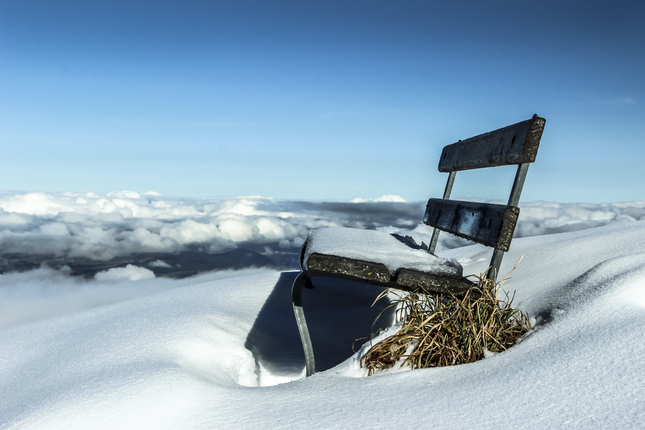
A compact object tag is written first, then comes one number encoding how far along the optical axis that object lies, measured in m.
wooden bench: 1.61
